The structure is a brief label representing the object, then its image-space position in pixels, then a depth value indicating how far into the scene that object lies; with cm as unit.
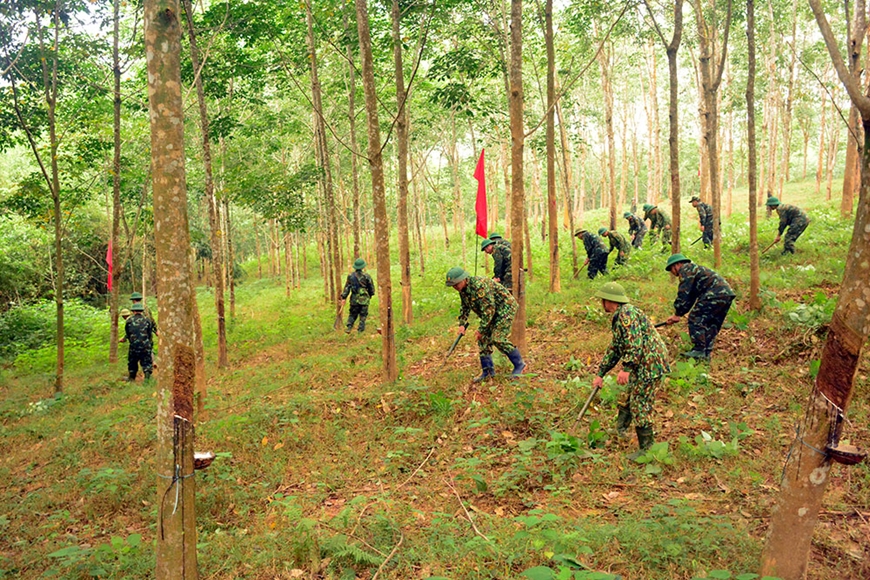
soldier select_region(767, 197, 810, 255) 1142
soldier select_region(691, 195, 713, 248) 1388
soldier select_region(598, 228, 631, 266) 1307
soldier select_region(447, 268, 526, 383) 766
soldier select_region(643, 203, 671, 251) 1495
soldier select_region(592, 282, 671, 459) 549
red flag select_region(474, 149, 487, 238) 846
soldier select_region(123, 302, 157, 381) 1087
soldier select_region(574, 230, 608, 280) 1270
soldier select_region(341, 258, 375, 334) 1261
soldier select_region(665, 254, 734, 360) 748
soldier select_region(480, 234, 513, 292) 1129
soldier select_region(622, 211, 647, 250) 1514
